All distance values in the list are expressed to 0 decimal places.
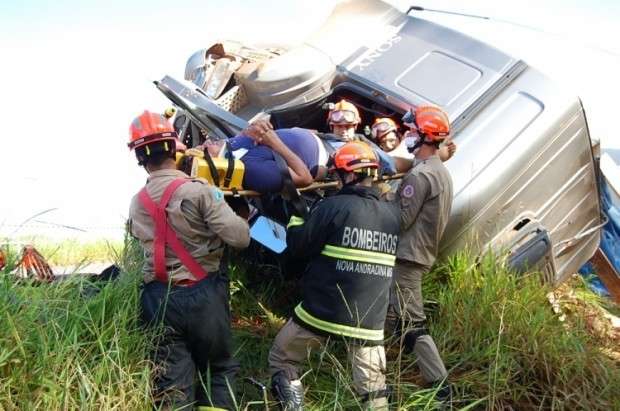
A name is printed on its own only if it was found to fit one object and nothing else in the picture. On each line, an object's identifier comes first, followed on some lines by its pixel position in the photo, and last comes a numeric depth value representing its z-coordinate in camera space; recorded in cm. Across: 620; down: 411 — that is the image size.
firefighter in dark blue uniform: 324
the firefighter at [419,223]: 378
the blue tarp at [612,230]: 571
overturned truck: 440
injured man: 364
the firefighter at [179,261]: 305
